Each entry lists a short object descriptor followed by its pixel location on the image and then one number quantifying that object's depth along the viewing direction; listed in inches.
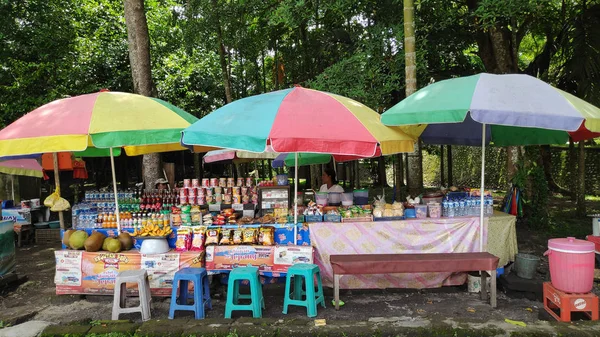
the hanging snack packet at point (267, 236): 213.5
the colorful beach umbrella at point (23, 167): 302.5
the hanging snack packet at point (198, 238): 215.2
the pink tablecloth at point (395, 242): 216.8
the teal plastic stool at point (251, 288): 182.5
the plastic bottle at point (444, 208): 227.0
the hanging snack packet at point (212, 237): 214.7
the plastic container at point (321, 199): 242.1
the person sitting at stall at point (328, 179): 299.0
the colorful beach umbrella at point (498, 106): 168.7
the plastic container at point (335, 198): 247.0
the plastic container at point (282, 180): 245.9
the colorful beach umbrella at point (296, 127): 174.1
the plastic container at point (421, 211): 226.7
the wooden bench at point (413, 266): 192.5
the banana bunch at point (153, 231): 216.3
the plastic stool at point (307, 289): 185.0
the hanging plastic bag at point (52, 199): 237.1
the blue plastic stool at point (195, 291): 185.3
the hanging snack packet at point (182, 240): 215.2
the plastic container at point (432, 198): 231.3
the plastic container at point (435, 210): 226.7
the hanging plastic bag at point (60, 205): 239.1
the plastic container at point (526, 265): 202.8
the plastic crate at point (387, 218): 223.1
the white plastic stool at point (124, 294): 184.1
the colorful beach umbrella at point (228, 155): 302.6
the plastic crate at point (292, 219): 222.8
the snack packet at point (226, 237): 214.2
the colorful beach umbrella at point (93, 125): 187.8
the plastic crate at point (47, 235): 377.7
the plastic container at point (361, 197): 249.1
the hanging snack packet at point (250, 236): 214.4
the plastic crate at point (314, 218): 221.3
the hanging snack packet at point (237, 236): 214.4
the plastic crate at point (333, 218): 220.8
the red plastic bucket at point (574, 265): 164.4
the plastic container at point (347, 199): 240.8
